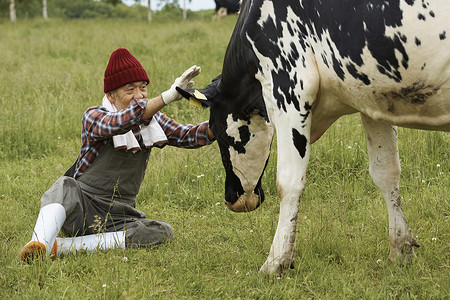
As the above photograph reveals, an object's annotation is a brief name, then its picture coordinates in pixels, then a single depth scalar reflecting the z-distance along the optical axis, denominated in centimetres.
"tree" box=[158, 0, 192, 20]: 3520
